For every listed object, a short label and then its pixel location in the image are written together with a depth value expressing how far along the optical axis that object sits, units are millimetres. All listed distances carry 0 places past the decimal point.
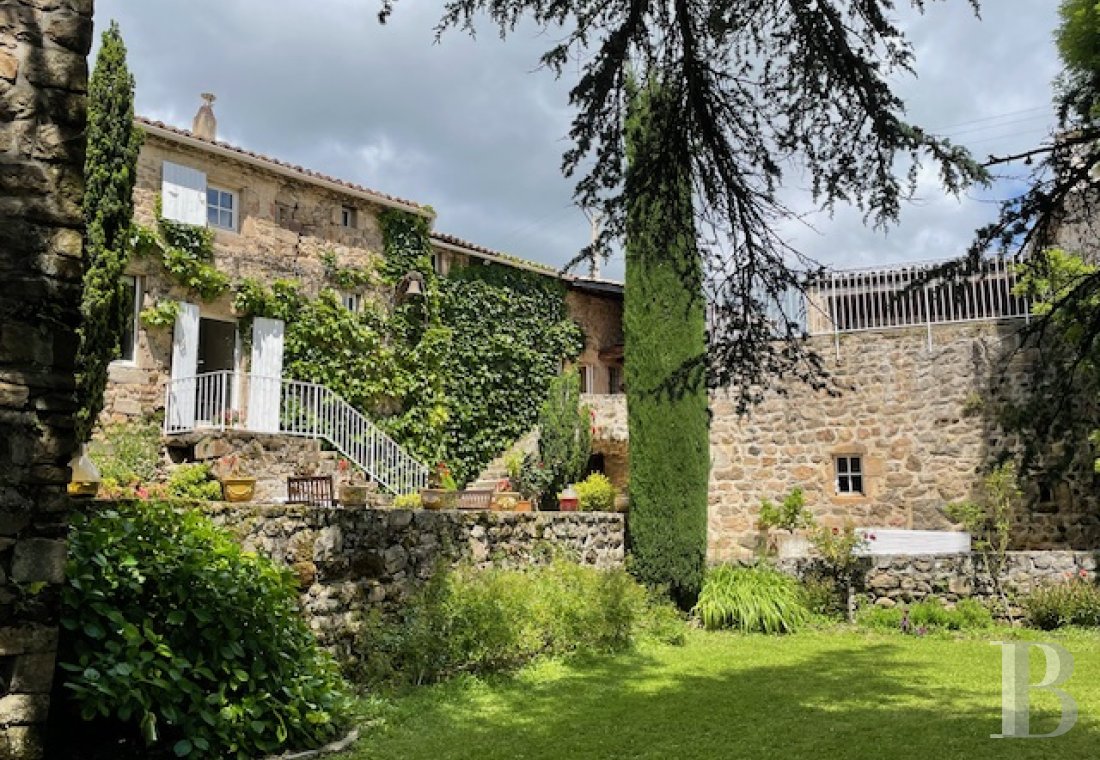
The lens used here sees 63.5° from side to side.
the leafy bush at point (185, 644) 4691
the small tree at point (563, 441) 17875
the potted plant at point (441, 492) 11443
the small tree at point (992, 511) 13992
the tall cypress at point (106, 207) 10719
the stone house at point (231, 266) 14727
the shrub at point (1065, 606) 11258
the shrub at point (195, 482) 13203
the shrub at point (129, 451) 13273
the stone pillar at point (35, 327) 4012
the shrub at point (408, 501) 13461
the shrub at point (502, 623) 8109
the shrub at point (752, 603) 11898
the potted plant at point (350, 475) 15258
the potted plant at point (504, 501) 13367
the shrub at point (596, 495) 16734
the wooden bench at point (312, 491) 12495
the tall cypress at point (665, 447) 12773
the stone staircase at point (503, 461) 18500
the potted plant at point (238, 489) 10656
